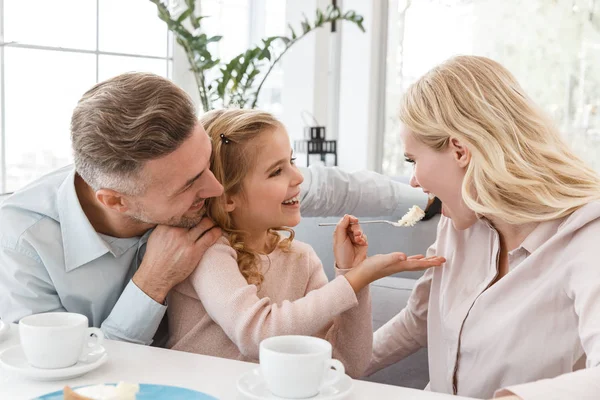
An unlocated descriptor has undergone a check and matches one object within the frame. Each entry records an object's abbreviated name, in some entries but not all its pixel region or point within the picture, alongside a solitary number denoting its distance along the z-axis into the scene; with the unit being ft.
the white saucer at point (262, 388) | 3.11
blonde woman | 4.16
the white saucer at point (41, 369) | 3.40
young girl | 4.36
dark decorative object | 13.42
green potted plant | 10.73
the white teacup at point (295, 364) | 3.00
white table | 3.29
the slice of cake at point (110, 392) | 2.94
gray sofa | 6.55
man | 4.41
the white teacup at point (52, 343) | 3.41
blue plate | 3.16
